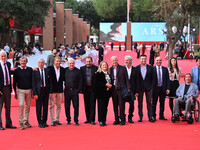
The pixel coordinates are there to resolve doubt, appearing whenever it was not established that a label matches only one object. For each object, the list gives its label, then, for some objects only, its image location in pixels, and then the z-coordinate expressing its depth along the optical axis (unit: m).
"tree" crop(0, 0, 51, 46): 34.84
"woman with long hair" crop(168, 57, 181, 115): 11.05
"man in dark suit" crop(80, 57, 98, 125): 10.40
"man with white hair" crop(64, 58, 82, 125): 10.24
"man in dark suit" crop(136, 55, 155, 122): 10.70
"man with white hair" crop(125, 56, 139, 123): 10.34
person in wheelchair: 10.39
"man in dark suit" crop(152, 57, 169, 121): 10.81
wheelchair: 10.38
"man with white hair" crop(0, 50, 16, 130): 9.65
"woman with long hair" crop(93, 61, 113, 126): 10.06
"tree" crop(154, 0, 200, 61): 23.53
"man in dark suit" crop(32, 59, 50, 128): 9.88
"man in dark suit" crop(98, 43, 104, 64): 30.28
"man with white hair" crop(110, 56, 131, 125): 10.19
